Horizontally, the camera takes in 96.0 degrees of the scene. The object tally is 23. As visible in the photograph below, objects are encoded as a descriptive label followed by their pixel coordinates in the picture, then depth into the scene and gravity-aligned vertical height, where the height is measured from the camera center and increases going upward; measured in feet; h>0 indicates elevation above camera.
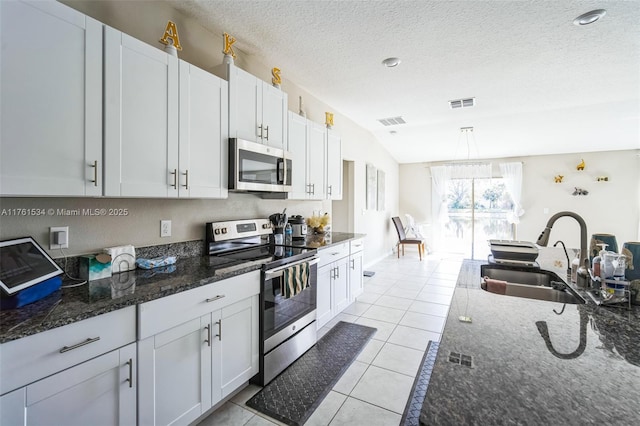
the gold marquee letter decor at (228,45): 7.34 +4.24
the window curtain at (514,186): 21.83 +2.05
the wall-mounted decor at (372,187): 18.37 +1.65
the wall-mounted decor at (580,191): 20.29 +1.59
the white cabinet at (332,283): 9.18 -2.46
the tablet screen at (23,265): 3.73 -0.80
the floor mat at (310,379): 6.06 -4.11
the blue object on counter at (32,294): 3.62 -1.14
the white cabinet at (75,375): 3.20 -2.08
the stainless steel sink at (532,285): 5.10 -1.40
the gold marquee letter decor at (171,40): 6.03 +3.65
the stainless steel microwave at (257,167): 7.13 +1.20
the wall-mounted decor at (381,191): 20.51 +1.55
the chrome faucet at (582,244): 5.15 -0.59
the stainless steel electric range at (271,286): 6.67 -1.83
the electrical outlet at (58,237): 5.02 -0.48
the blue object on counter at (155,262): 5.88 -1.08
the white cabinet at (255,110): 7.24 +2.81
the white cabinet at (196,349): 4.48 -2.50
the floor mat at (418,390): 5.83 -4.11
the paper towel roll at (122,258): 5.47 -0.94
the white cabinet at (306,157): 9.75 +1.97
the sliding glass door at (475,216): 22.90 -0.24
